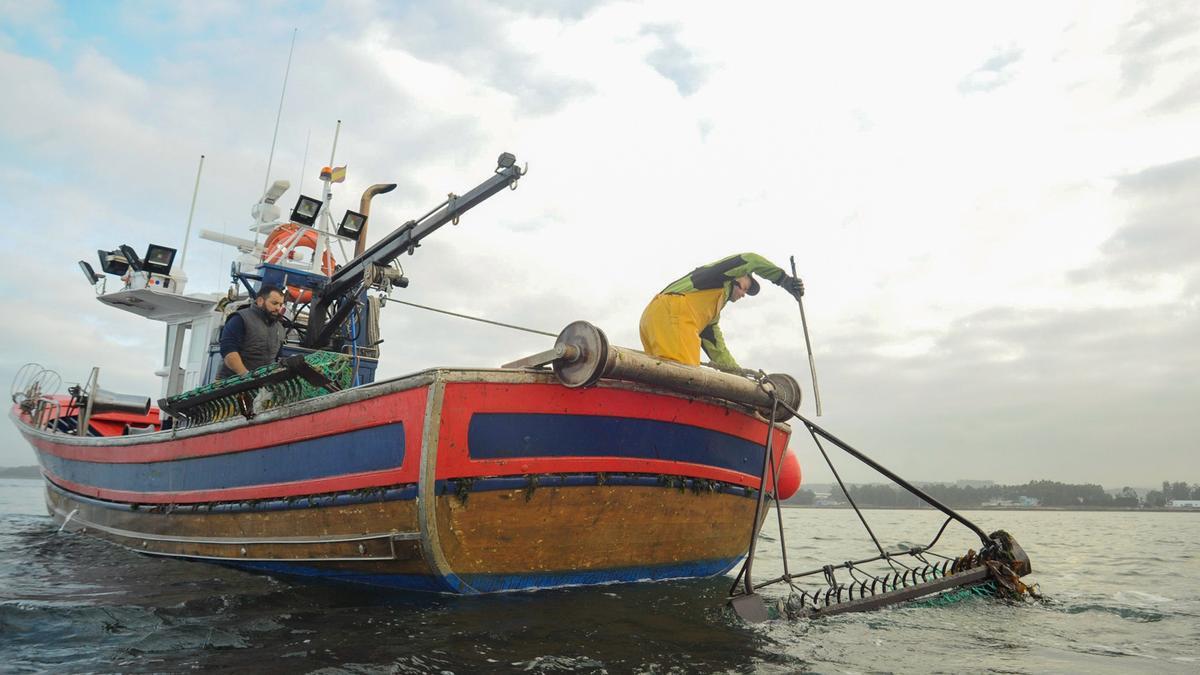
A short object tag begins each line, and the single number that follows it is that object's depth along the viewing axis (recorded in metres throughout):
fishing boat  4.57
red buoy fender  7.93
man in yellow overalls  5.94
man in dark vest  6.75
